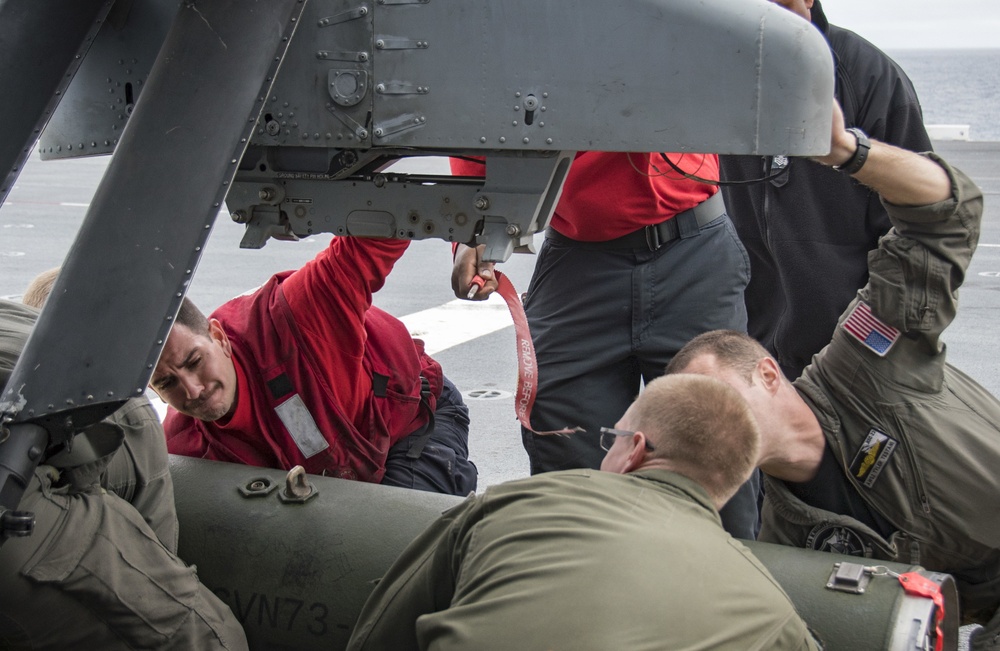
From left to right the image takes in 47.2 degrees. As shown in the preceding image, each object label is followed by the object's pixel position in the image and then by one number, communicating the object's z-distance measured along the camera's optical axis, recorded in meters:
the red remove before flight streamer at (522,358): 2.84
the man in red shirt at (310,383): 3.07
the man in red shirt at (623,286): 3.04
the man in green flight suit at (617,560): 1.72
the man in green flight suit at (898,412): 2.53
